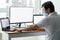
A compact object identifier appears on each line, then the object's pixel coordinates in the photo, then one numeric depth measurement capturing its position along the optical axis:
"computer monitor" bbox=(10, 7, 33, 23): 3.18
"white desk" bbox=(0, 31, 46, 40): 2.63
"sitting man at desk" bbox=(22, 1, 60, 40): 2.06
